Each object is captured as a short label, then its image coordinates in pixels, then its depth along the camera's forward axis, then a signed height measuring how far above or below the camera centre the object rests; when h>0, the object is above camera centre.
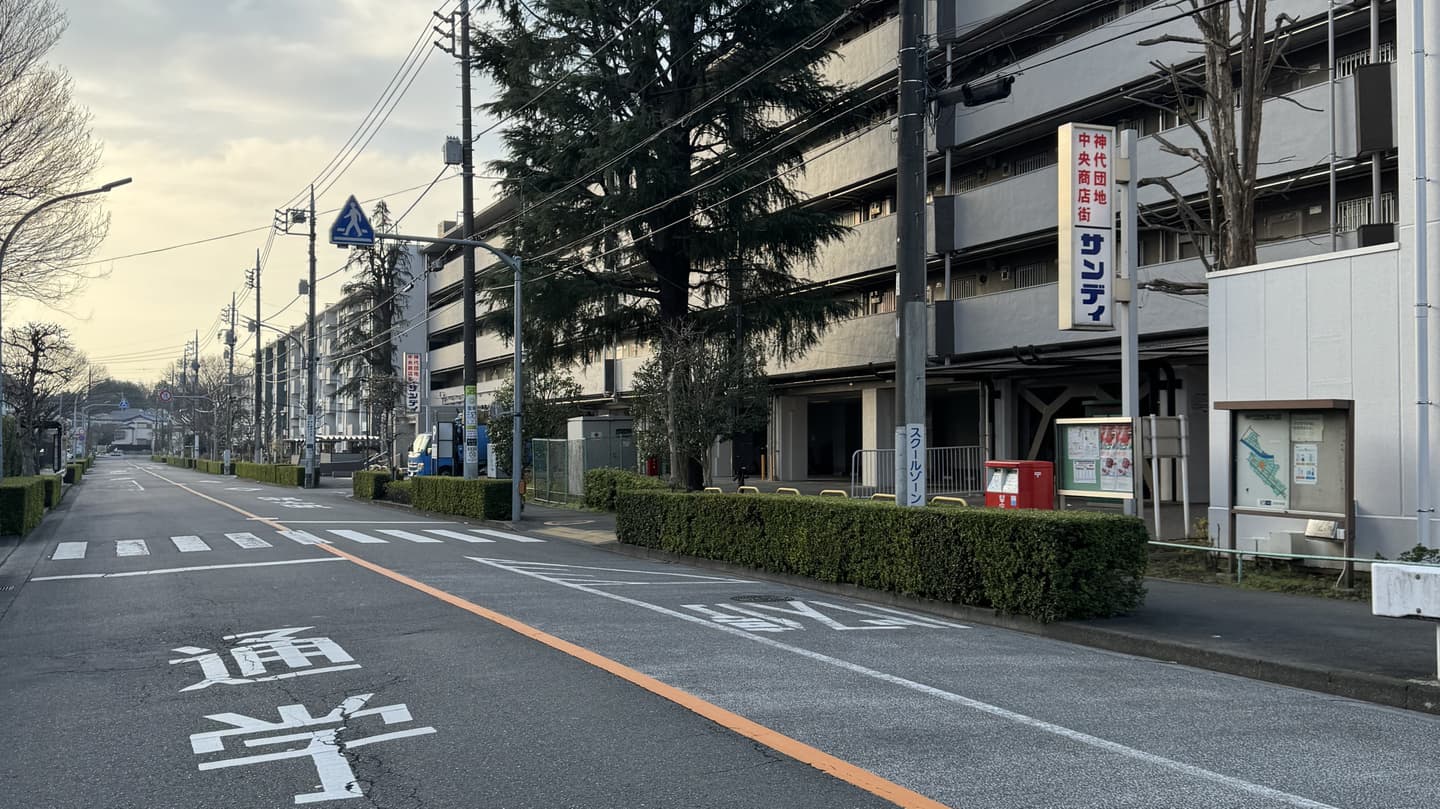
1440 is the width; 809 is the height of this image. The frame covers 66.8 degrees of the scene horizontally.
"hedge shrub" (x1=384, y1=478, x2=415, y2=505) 33.97 -1.85
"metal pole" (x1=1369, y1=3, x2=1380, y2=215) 19.34 +4.87
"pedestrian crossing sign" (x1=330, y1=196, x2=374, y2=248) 22.62 +4.29
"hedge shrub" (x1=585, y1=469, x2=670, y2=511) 28.17 -1.37
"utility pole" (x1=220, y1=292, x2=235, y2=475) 78.62 +2.48
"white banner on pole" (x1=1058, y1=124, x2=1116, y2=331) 14.93 +2.78
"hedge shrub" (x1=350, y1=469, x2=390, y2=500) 37.81 -1.79
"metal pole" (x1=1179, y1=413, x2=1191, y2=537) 14.70 -0.21
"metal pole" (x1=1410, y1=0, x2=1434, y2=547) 11.11 +1.29
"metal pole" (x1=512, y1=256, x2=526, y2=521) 25.98 -0.59
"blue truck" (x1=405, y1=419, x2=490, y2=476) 42.16 -0.70
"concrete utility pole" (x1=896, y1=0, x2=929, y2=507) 13.04 +1.99
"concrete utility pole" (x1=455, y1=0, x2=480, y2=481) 29.08 +4.89
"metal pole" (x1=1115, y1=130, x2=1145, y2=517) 14.05 +2.04
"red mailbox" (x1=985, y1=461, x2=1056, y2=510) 15.95 -0.77
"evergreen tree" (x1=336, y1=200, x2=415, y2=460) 65.56 +7.58
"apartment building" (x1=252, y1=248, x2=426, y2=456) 78.31 +5.15
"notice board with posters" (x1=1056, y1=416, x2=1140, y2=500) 14.02 -0.32
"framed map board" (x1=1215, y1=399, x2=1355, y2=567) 12.38 -0.33
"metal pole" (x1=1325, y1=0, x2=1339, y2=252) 19.31 +7.12
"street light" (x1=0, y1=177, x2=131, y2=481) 22.55 +4.69
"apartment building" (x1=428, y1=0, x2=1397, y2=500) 21.39 +5.21
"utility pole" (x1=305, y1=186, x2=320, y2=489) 52.12 +0.76
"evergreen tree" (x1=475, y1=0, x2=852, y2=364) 26.48 +6.79
